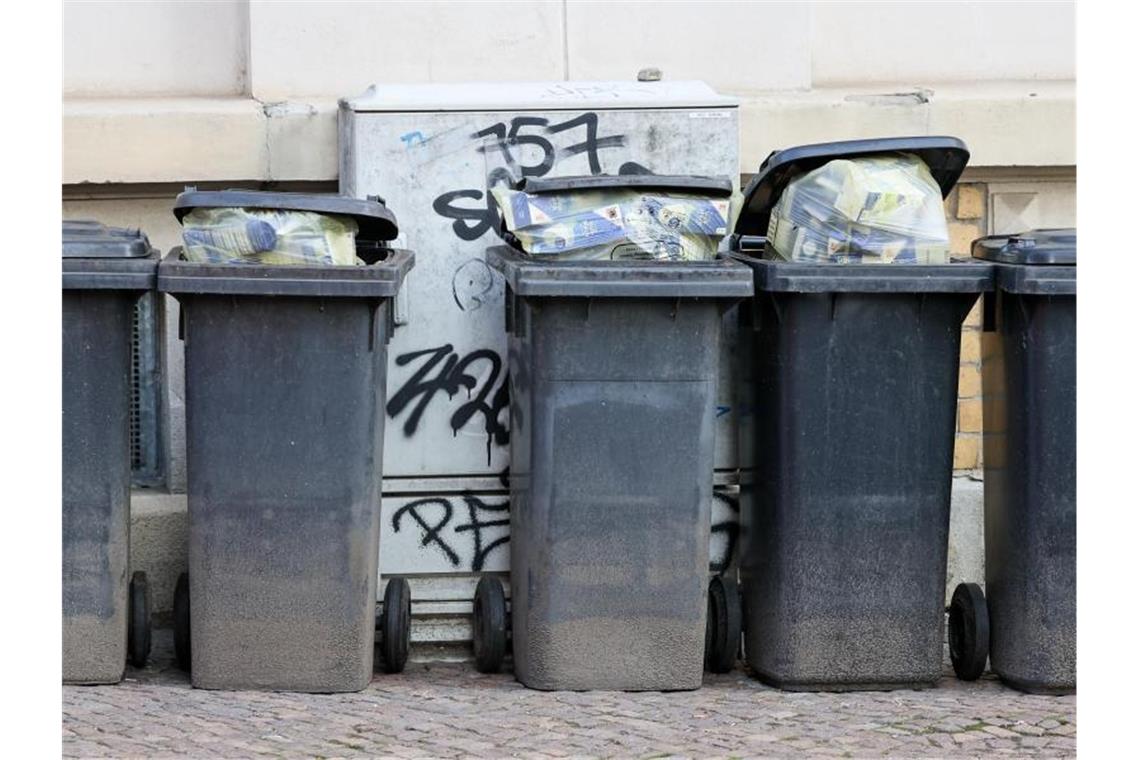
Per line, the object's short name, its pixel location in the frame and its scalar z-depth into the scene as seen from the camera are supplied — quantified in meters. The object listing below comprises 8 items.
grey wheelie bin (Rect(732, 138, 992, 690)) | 9.11
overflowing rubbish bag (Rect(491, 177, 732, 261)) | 9.17
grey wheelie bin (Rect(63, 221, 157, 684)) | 8.92
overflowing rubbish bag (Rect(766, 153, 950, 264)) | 9.15
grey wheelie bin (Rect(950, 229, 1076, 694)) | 9.01
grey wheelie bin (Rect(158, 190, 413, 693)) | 8.90
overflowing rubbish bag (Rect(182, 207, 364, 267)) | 8.95
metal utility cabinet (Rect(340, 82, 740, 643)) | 10.13
